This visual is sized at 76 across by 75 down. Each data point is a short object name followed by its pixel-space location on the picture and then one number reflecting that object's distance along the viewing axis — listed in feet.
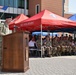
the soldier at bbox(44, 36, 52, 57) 36.32
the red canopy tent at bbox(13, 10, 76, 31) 35.84
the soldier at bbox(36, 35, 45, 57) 36.04
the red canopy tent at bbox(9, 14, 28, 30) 46.22
